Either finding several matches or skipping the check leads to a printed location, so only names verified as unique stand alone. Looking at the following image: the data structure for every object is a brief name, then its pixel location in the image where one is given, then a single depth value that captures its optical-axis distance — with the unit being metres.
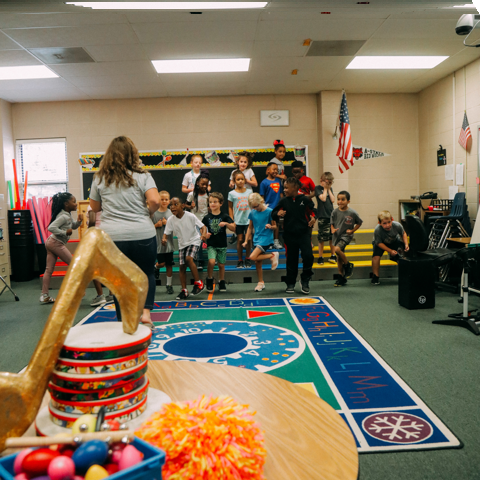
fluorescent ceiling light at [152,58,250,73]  6.83
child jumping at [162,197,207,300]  5.60
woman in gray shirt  2.76
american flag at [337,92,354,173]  7.63
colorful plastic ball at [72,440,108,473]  0.52
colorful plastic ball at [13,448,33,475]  0.53
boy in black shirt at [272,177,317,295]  5.65
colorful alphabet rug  2.20
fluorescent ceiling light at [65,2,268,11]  4.48
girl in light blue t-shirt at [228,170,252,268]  6.79
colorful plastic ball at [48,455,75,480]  0.50
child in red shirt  6.95
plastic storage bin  0.49
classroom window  8.98
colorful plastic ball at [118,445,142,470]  0.51
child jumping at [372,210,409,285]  6.17
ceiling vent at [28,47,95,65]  6.19
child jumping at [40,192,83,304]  5.53
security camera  3.97
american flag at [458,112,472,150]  7.22
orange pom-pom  0.58
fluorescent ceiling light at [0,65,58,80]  6.96
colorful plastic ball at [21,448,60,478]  0.52
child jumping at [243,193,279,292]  5.91
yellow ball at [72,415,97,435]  0.60
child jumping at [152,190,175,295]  6.08
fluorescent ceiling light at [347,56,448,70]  7.04
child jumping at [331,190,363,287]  6.18
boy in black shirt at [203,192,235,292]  5.88
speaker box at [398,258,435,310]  4.72
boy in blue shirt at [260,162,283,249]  7.39
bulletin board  8.93
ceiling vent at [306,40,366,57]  6.24
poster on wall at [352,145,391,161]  9.09
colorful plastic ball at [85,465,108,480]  0.50
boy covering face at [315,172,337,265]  7.23
